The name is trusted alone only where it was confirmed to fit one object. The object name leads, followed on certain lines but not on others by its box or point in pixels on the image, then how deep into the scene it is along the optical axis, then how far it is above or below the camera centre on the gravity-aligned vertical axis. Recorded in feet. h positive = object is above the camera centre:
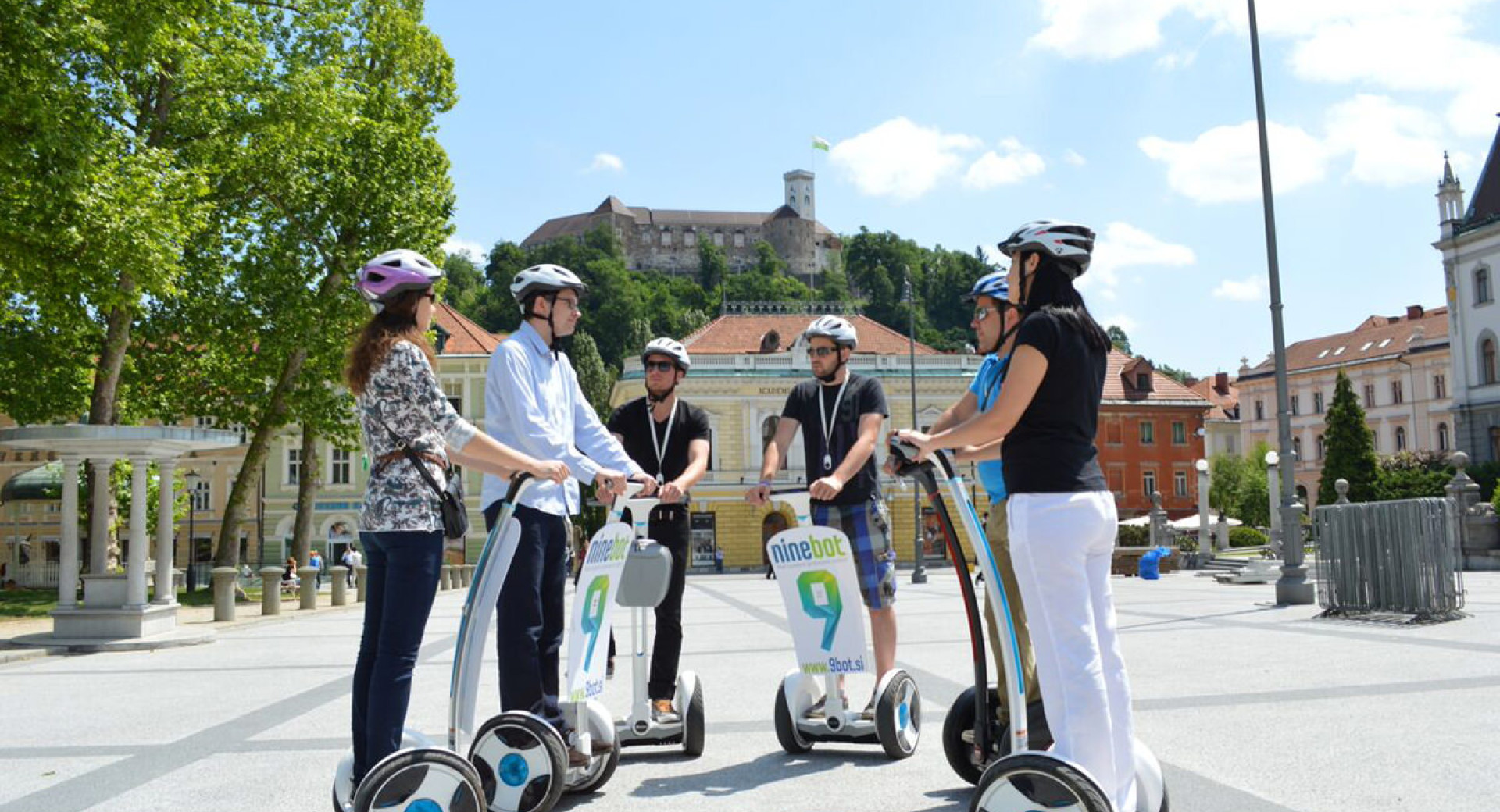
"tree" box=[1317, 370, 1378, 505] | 175.01 +5.88
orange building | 210.18 +9.45
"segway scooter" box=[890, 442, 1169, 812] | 10.95 -2.51
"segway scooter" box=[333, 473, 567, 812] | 12.16 -2.70
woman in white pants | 11.47 -0.09
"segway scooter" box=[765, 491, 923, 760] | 18.10 -1.66
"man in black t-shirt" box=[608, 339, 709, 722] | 19.21 +1.00
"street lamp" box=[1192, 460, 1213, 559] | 116.57 -2.92
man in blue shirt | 15.43 +1.33
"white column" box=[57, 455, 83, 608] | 49.88 -0.89
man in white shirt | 15.53 +0.68
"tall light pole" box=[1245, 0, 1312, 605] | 50.52 +1.82
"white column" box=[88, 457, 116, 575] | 52.24 +0.02
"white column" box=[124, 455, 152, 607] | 49.29 -0.81
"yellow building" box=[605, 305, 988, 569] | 173.37 +14.15
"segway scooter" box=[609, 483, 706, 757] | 17.19 -2.22
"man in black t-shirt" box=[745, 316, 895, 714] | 18.99 +0.86
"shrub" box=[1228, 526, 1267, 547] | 148.36 -5.61
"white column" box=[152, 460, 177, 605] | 53.72 -0.42
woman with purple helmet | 12.98 +0.53
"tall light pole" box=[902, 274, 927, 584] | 104.01 -6.25
